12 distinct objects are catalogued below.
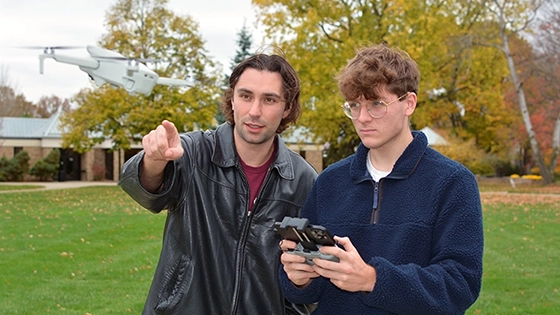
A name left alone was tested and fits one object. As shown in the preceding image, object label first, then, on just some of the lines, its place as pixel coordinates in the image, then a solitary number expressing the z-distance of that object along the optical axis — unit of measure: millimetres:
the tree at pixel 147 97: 36156
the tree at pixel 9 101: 44375
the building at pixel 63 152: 48312
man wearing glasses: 2207
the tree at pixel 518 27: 33469
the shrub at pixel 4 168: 42219
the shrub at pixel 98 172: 48312
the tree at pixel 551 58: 32875
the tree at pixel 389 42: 29266
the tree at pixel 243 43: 47875
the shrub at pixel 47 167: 43641
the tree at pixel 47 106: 82312
